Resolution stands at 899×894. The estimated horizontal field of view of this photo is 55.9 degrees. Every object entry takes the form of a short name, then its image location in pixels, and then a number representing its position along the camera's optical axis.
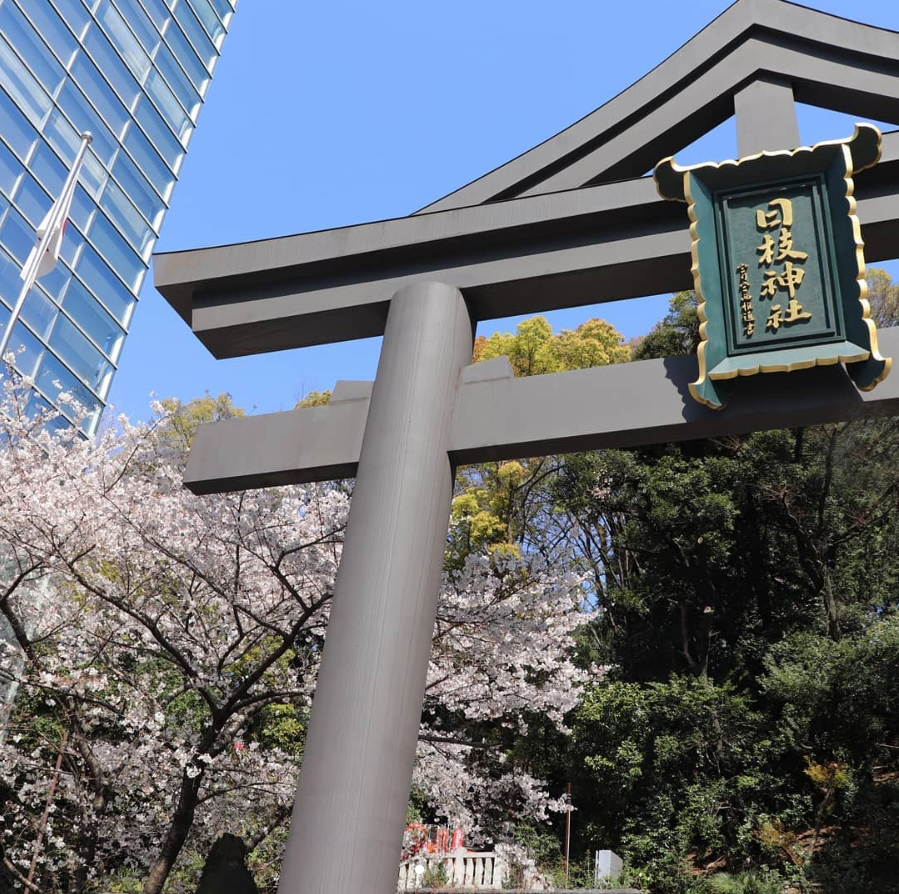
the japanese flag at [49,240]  9.01
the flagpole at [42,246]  8.98
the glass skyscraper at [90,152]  20.17
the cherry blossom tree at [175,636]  7.88
